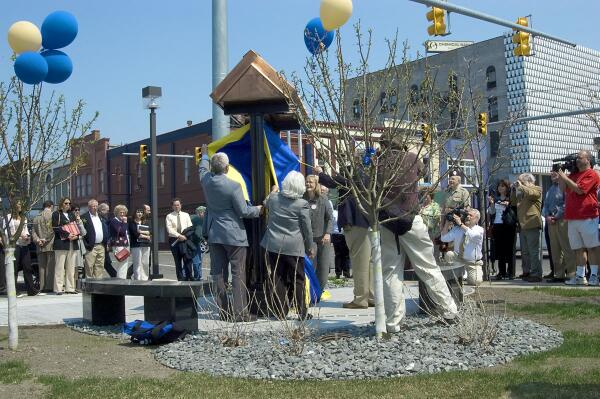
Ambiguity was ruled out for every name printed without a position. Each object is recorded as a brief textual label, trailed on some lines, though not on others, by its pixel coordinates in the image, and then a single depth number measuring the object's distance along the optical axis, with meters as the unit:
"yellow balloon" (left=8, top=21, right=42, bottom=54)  9.76
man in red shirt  12.38
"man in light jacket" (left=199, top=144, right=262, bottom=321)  9.04
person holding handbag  15.81
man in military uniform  12.69
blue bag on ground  8.10
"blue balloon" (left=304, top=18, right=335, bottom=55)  7.61
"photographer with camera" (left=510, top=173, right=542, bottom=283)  13.74
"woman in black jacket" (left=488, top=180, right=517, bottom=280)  14.64
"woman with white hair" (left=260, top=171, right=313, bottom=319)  9.02
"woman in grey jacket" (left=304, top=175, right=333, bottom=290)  11.52
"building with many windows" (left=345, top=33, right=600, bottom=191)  57.09
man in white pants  7.71
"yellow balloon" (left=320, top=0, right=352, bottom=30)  9.07
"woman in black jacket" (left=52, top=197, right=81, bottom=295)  15.02
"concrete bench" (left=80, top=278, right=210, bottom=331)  8.38
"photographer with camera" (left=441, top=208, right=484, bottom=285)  10.65
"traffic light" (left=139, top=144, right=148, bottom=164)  32.04
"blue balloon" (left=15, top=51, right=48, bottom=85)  9.09
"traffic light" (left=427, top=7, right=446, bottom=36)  17.08
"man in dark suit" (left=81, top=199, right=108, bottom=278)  15.41
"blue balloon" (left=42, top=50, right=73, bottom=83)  9.91
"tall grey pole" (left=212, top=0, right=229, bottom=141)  11.05
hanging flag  10.14
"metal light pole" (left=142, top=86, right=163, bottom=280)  18.70
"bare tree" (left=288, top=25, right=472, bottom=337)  7.15
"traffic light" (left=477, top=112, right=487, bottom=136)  21.33
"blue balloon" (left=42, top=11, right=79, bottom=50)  10.11
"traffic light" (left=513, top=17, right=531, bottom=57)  19.67
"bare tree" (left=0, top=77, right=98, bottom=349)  8.22
